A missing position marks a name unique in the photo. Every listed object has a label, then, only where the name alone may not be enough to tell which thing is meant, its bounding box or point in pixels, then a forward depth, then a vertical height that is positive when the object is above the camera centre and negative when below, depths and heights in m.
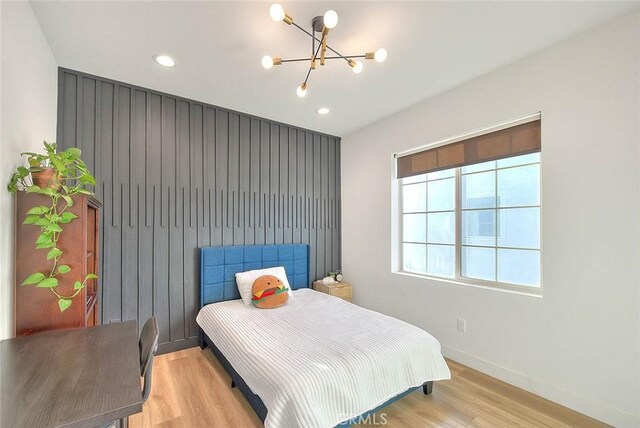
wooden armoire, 1.51 -0.30
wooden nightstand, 3.66 -0.98
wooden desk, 0.83 -0.60
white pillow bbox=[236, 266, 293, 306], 2.96 -0.70
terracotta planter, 1.53 +0.22
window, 2.35 -0.07
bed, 1.52 -0.93
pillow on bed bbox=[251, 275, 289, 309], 2.79 -0.80
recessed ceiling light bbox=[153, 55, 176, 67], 2.22 +1.29
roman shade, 2.29 +0.64
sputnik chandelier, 1.45 +1.09
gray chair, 1.10 -0.64
